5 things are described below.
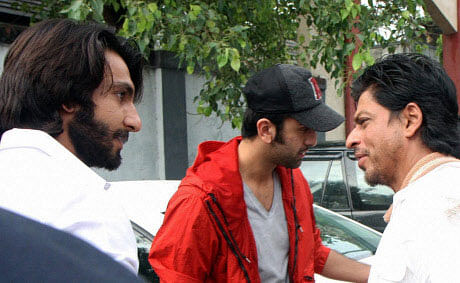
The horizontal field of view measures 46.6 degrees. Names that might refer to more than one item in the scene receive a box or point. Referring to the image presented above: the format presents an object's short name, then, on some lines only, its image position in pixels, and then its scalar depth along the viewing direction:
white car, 2.67
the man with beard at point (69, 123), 0.96
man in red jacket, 1.97
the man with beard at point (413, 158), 1.43
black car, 4.72
